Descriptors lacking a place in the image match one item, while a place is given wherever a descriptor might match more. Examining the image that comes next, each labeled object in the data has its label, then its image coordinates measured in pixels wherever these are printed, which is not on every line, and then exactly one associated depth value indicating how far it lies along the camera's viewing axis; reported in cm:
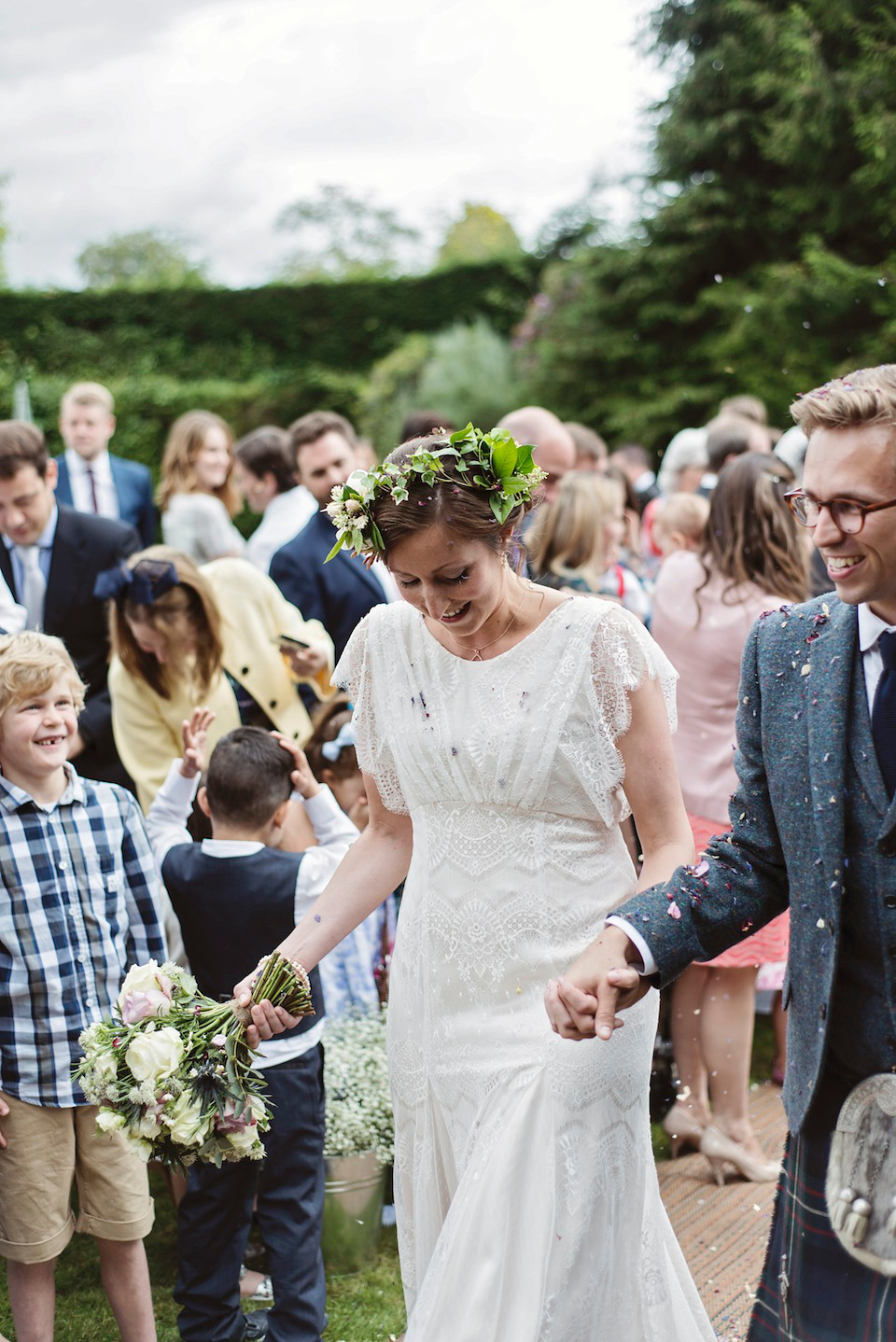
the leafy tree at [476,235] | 3838
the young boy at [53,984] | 343
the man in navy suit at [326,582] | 564
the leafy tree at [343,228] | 4941
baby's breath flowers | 422
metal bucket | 415
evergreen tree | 1476
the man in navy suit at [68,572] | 512
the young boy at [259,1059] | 367
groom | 210
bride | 257
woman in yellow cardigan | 479
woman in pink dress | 484
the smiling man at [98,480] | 712
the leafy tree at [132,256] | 5520
